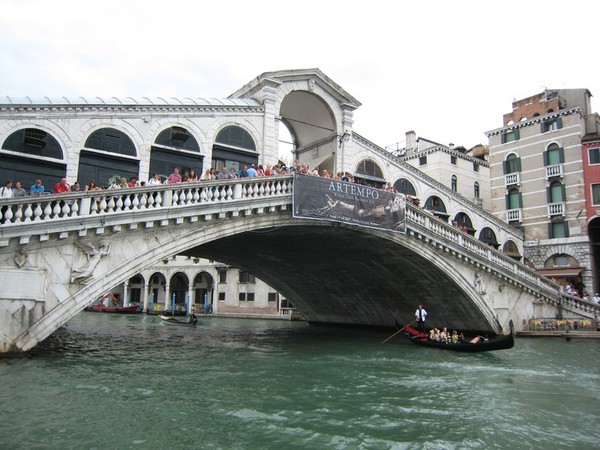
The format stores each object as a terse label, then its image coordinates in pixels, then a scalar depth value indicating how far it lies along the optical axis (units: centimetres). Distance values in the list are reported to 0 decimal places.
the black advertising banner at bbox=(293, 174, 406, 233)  1528
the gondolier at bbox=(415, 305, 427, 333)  1959
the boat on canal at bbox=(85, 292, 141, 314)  4262
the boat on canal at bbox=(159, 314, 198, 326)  2816
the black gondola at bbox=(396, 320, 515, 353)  1459
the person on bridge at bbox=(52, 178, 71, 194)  1201
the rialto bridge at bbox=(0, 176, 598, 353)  1098
